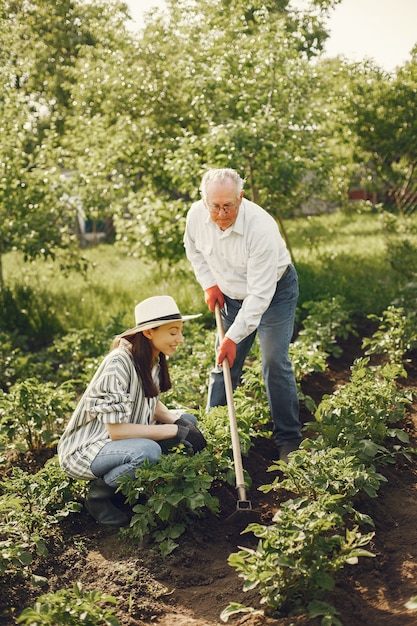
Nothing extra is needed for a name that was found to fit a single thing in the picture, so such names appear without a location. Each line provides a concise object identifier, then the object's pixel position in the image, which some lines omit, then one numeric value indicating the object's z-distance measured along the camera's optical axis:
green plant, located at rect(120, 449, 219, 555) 3.60
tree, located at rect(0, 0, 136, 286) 8.29
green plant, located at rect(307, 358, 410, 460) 4.15
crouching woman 3.89
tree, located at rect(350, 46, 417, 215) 10.09
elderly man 4.30
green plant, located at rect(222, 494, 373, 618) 2.92
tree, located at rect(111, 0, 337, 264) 7.68
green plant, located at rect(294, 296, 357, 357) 6.41
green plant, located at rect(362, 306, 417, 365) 6.06
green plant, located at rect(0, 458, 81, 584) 3.50
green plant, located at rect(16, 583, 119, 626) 2.79
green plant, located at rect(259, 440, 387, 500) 3.55
